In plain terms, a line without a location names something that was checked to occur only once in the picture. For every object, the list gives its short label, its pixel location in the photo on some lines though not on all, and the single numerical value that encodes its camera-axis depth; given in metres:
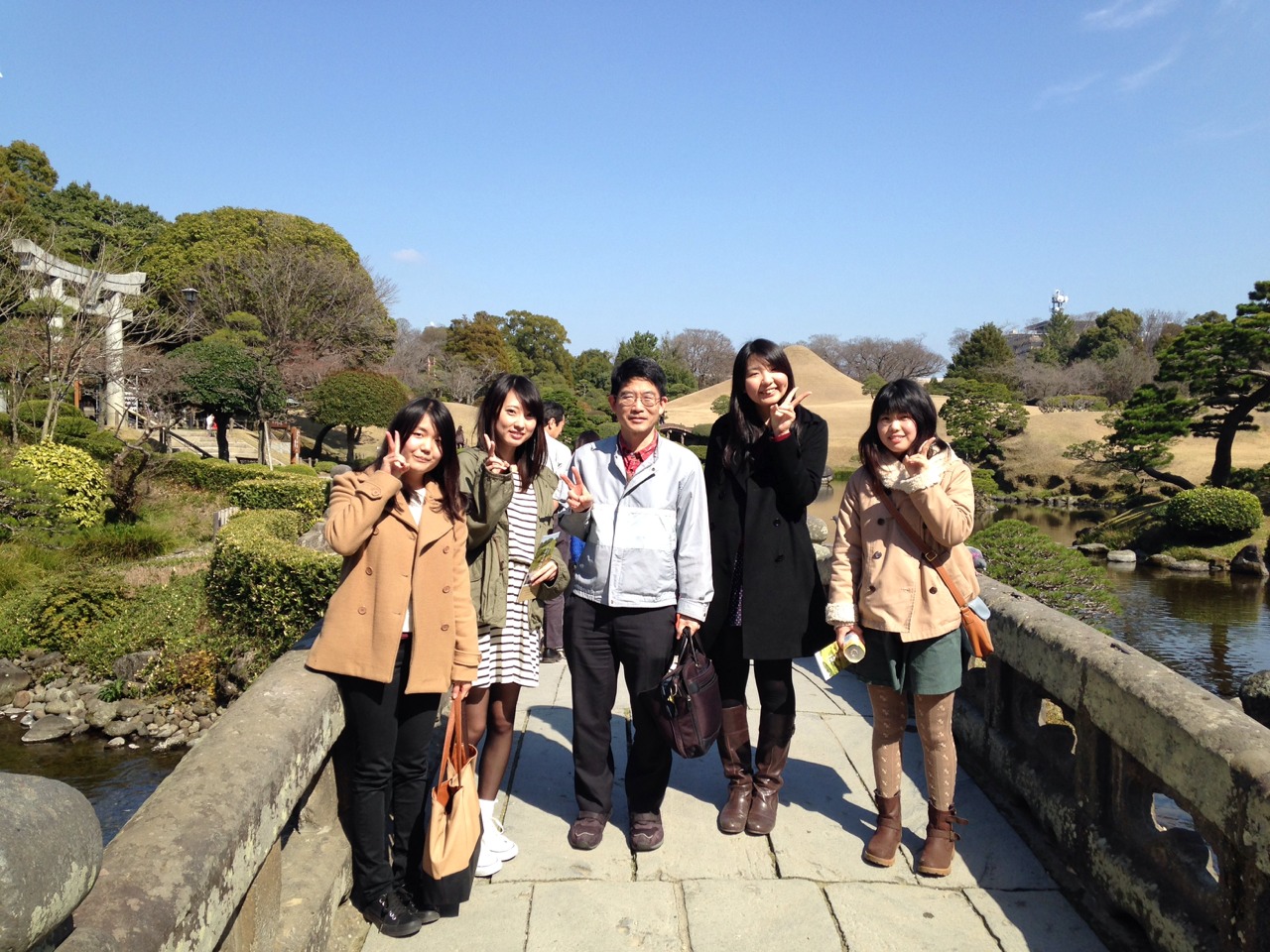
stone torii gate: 17.24
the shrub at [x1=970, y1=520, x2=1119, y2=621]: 7.22
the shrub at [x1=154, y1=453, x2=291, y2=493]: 16.17
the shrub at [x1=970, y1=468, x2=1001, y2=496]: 29.12
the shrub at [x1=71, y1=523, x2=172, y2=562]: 11.68
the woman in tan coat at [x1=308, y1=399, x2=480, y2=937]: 2.45
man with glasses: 2.96
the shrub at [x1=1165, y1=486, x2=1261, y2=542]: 19.31
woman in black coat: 3.02
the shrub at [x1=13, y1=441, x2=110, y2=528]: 12.34
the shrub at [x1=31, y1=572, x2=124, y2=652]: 9.35
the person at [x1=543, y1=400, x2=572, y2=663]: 4.66
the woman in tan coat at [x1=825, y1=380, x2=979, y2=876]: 2.82
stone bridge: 1.64
